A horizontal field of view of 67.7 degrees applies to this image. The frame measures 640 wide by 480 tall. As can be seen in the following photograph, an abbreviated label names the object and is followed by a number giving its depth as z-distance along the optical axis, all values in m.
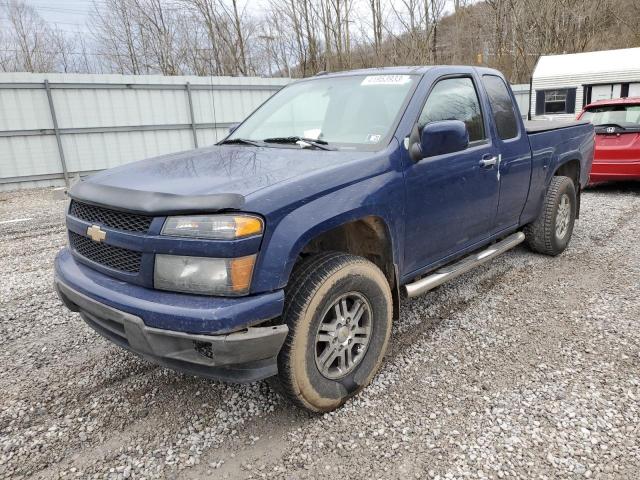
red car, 8.04
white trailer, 14.01
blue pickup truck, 2.11
